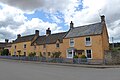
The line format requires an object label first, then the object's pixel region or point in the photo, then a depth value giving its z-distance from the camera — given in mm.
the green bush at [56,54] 19858
